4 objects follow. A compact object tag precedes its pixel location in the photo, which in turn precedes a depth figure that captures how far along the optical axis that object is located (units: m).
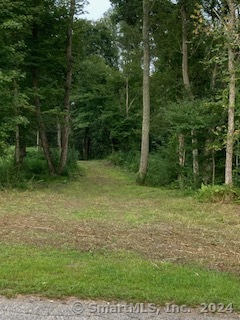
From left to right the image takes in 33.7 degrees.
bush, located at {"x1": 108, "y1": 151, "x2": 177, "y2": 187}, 16.67
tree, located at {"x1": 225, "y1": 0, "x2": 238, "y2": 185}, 11.95
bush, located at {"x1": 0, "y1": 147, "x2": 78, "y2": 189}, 14.42
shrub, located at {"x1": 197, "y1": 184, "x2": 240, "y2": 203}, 11.98
